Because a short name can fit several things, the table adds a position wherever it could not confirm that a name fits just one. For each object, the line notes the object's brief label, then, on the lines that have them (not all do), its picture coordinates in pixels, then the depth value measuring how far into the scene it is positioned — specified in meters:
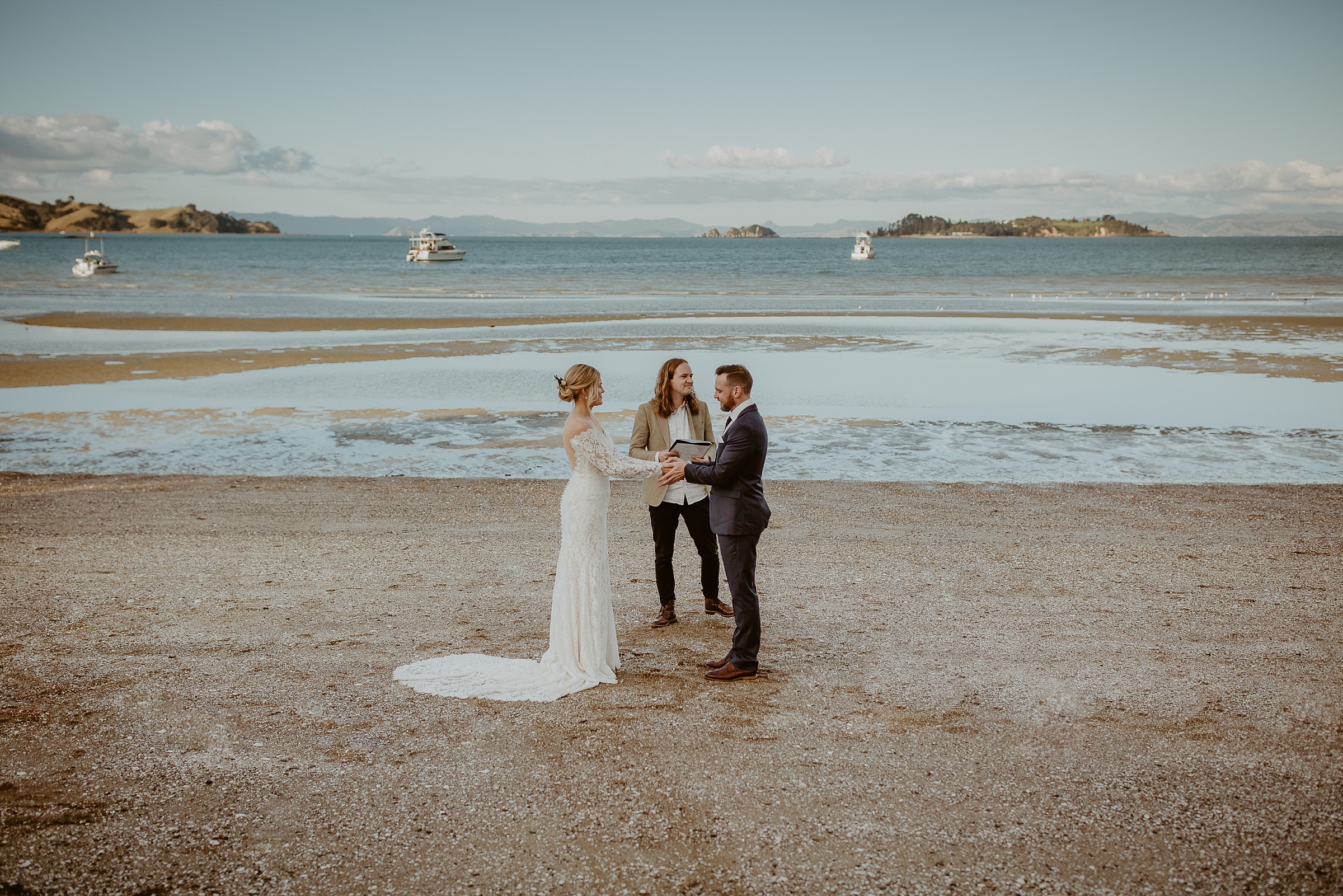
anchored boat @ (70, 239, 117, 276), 60.25
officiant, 6.62
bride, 5.73
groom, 5.51
